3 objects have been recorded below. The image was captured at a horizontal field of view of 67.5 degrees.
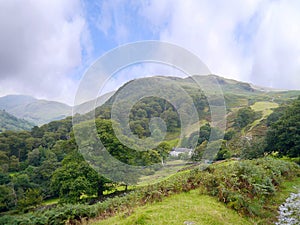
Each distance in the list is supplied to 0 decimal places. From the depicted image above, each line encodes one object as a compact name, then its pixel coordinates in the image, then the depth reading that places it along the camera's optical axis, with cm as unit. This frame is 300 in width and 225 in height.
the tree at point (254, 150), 2561
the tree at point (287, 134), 2183
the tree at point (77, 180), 1802
